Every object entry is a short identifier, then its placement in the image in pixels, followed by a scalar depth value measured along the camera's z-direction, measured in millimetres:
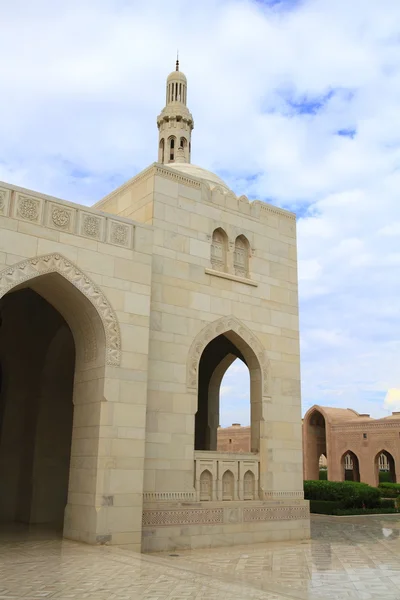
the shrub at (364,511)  16281
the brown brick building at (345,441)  28016
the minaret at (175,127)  16234
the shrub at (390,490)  22156
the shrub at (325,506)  16438
